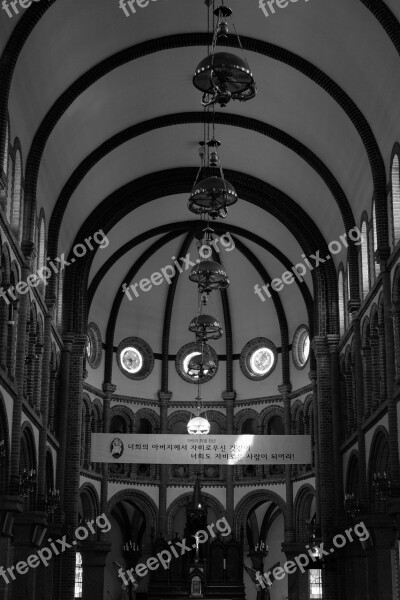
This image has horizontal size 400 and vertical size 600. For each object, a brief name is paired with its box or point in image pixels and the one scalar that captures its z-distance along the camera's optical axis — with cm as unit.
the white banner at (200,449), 3597
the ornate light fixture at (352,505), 3018
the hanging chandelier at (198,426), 3566
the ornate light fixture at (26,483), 2544
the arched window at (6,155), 2383
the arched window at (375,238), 2866
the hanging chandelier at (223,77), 1698
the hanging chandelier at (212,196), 2189
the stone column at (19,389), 2498
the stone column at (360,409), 3069
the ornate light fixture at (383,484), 2581
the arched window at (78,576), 4503
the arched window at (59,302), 3612
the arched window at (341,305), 3691
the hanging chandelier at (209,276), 2609
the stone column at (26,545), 2784
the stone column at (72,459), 3400
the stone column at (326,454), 3428
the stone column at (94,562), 4109
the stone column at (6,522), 2352
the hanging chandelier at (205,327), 3044
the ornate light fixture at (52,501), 3048
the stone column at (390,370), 2590
